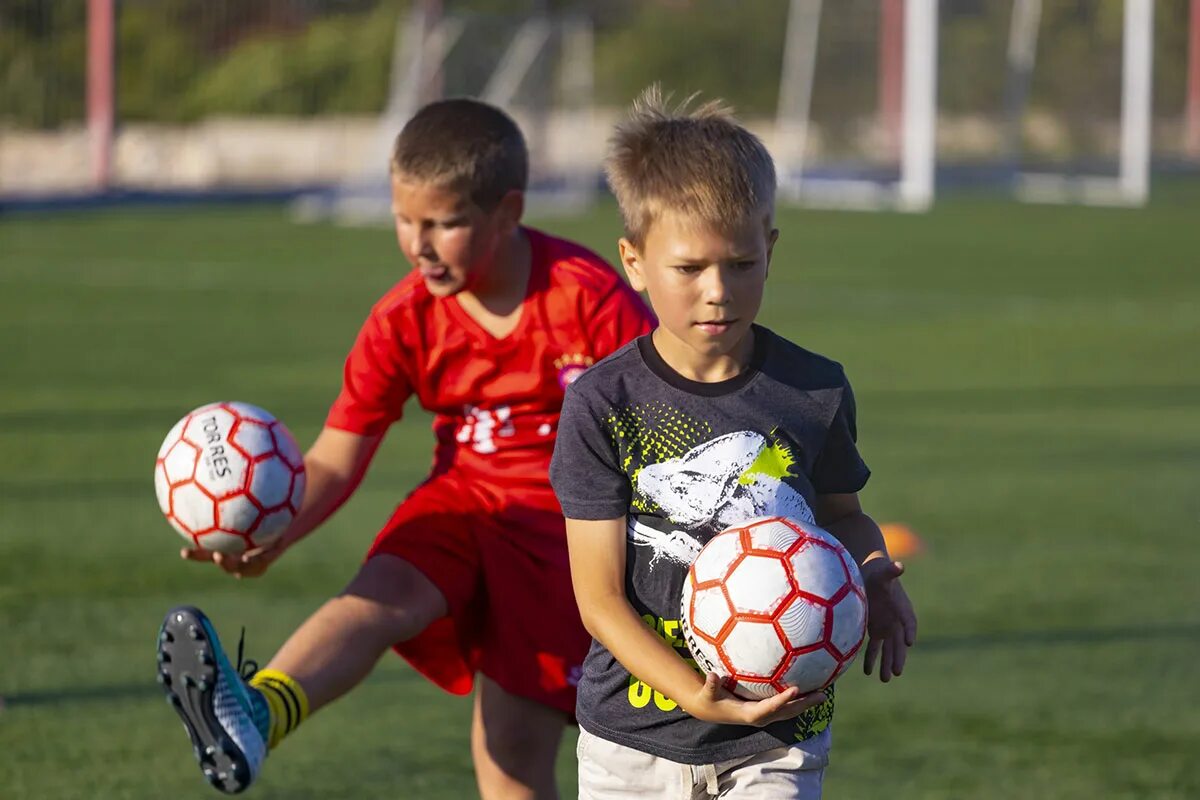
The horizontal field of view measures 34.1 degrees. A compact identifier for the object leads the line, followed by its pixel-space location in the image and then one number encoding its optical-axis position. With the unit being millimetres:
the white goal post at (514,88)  28234
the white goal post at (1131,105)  30375
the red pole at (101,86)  34844
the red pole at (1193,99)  35531
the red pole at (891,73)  33375
